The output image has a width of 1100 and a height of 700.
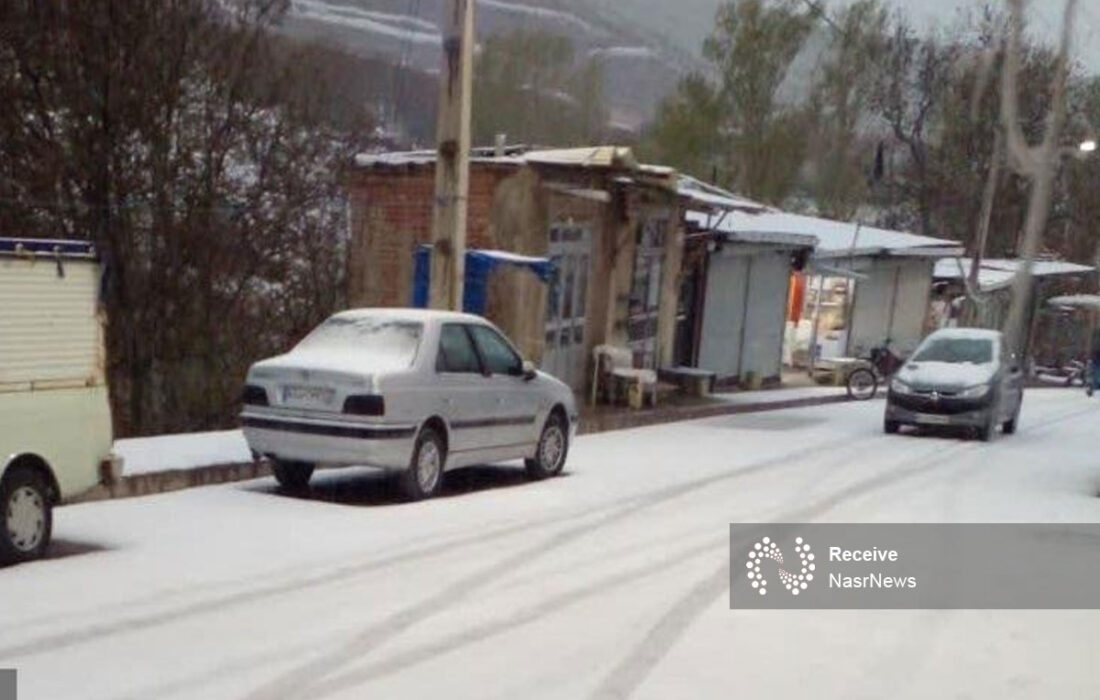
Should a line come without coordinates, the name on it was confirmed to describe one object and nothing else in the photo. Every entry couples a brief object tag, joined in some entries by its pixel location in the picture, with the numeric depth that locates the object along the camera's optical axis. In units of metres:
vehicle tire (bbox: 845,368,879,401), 31.92
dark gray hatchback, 22.38
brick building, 21.61
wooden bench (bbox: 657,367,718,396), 27.03
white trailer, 9.12
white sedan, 12.20
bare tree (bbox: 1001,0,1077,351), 14.16
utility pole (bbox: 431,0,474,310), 16.83
